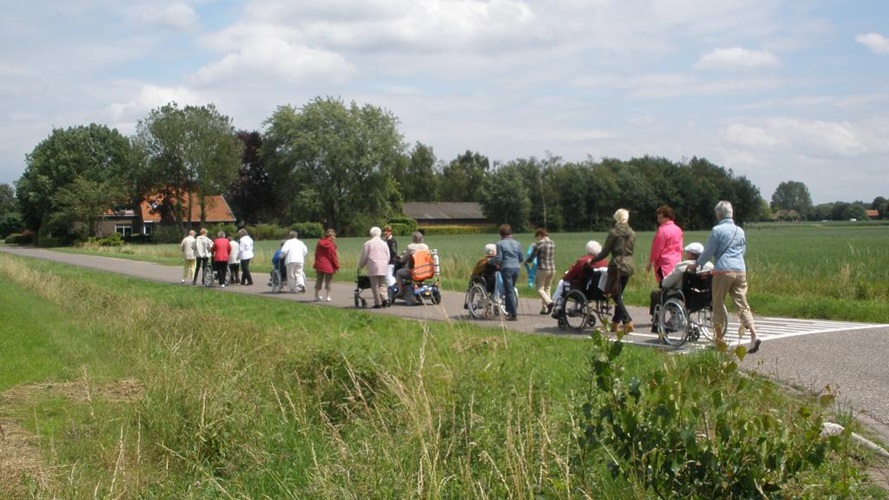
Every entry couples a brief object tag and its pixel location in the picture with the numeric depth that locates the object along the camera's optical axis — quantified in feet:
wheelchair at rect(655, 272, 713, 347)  40.57
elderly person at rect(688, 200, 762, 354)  37.81
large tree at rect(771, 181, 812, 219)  631.56
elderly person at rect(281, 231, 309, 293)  80.94
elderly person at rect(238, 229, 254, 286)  93.81
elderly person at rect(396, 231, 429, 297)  67.82
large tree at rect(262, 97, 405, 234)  308.81
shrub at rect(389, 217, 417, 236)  329.52
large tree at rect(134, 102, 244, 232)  306.14
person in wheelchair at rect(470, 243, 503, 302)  55.16
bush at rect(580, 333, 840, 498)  14.78
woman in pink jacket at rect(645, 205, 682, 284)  48.16
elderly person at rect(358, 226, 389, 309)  64.54
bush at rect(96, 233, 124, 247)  267.18
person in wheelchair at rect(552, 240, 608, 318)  47.55
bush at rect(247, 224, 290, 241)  305.73
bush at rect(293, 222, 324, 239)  299.99
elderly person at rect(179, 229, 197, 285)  97.25
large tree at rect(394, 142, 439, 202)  439.63
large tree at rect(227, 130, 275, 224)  335.47
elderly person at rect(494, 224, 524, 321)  53.36
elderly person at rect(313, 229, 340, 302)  71.26
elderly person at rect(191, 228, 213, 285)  93.81
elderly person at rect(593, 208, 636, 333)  45.24
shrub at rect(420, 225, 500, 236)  372.60
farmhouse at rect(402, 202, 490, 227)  416.46
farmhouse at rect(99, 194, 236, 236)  321.52
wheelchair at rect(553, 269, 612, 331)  47.14
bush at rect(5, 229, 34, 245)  337.72
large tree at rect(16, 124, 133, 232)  322.14
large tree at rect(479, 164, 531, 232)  350.02
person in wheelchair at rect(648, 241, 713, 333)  40.98
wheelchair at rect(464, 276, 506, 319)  53.72
